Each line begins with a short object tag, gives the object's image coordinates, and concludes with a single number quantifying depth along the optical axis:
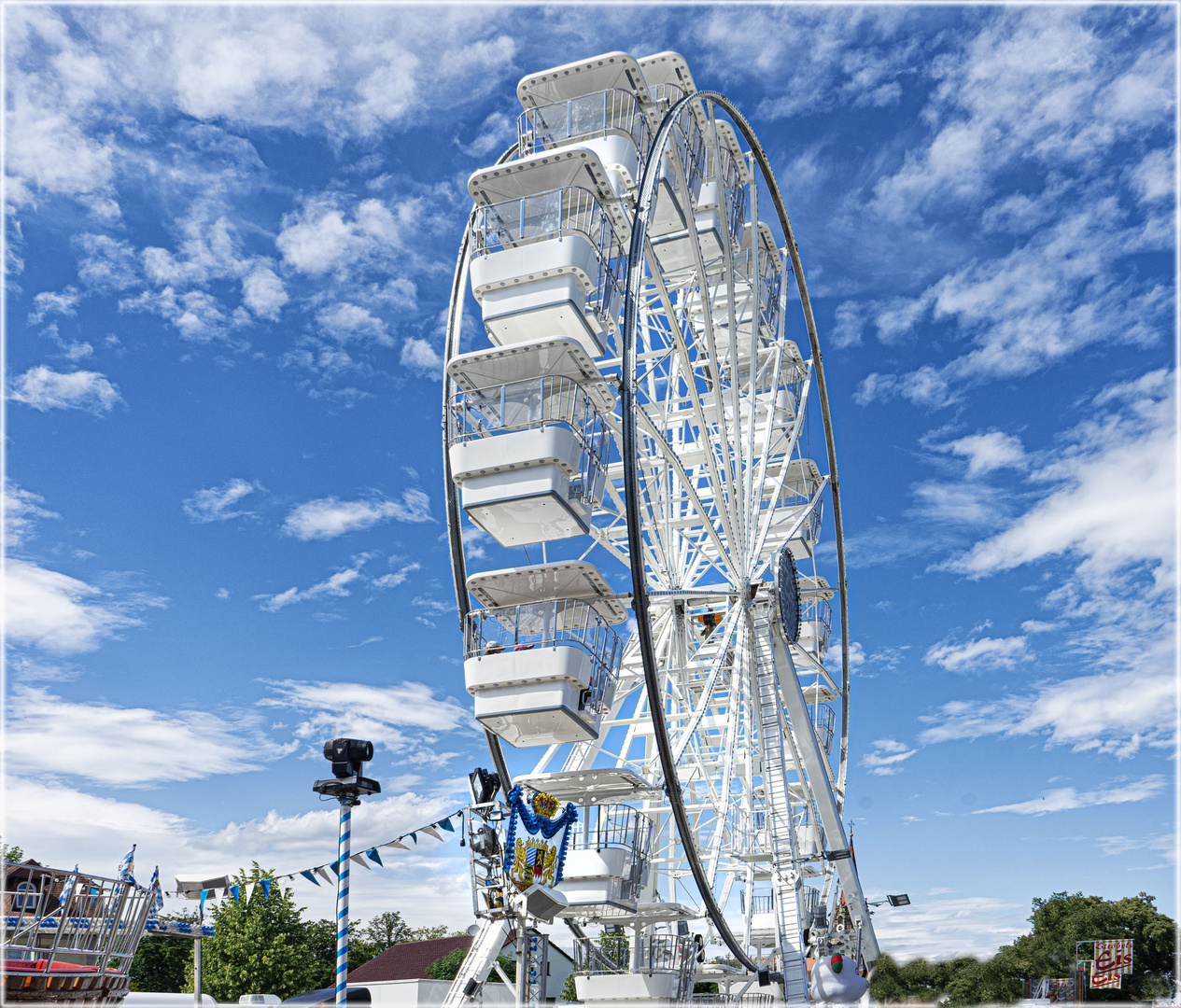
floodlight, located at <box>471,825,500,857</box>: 12.12
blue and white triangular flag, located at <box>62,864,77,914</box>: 8.53
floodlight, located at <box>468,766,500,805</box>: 13.10
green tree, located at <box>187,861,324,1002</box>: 28.72
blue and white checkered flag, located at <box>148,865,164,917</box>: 14.35
